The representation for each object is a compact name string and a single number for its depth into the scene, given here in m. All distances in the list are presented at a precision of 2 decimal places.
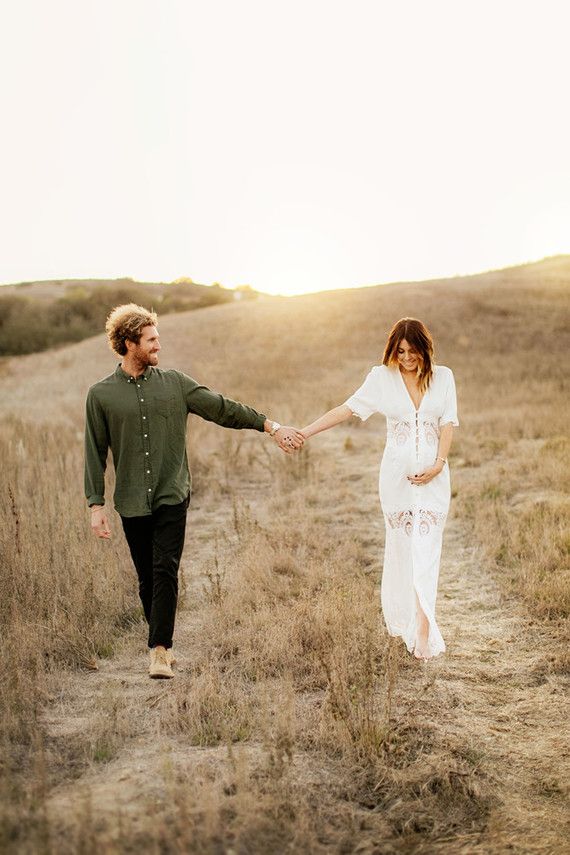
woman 5.02
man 4.74
